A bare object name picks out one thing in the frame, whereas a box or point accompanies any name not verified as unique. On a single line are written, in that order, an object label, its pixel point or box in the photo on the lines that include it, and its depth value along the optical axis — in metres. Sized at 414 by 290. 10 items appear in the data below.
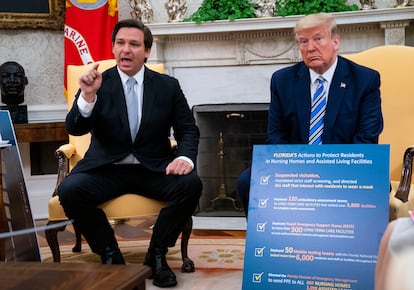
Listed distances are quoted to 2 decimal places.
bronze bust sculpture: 4.05
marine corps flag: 4.27
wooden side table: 3.89
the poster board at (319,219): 1.90
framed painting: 4.34
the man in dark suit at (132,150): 2.57
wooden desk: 1.39
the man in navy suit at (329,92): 2.35
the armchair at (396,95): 2.76
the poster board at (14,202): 2.48
